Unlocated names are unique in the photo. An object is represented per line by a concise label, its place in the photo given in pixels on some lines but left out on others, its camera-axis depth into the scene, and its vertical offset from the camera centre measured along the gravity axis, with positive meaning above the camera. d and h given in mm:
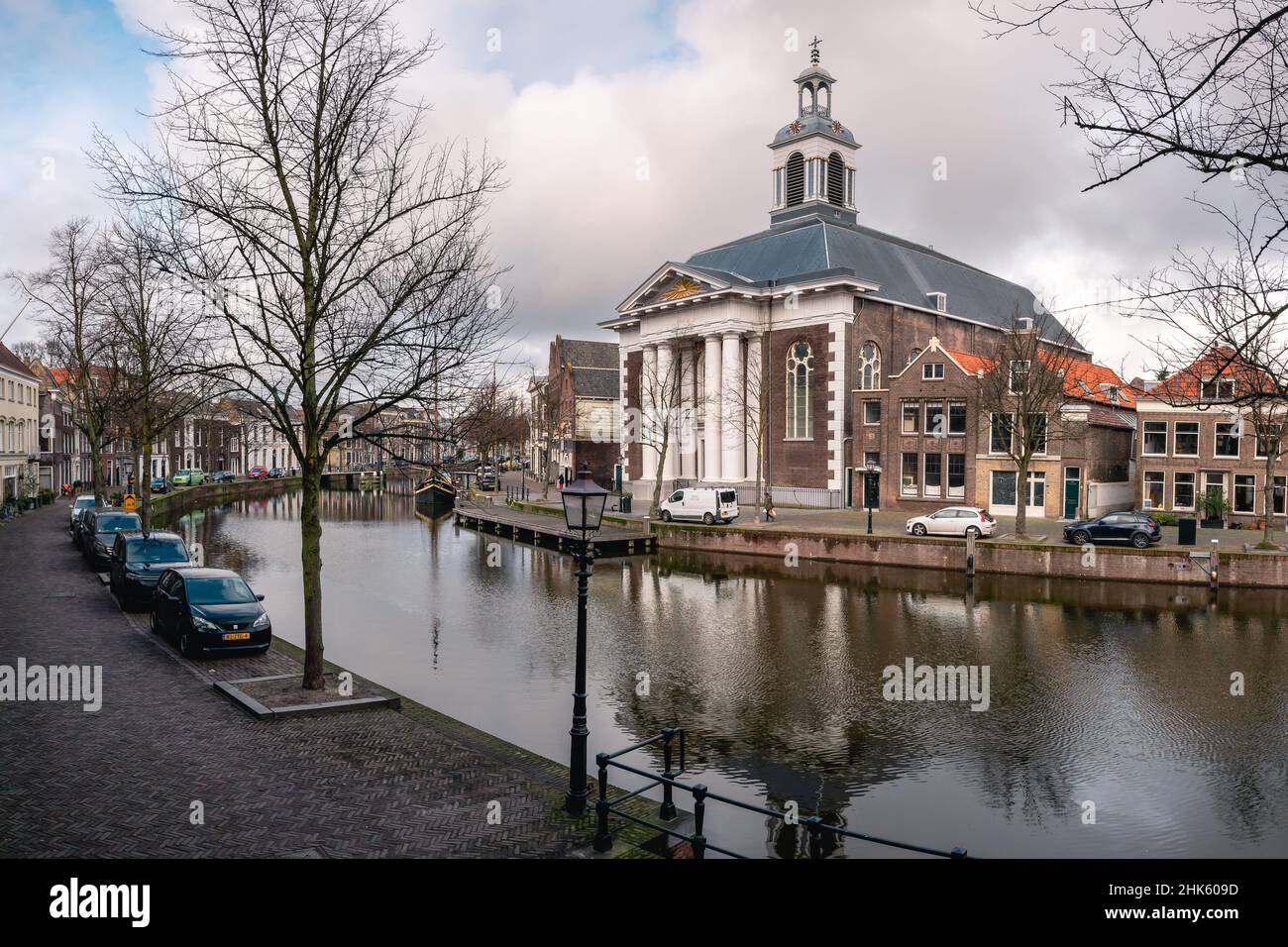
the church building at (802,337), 50750 +8382
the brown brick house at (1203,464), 39969 -51
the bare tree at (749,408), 52188 +3506
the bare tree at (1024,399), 36125 +2877
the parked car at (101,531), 28469 -2363
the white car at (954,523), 35062 -2557
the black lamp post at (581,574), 9602 -1344
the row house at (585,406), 80188 +5819
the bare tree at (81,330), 32906 +6003
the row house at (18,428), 52344 +2451
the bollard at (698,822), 8028 -3537
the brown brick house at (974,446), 42250 +898
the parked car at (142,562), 21609 -2623
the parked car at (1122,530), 30891 -2508
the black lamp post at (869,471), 41438 -375
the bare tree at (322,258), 13828 +3537
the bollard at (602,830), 8672 -3797
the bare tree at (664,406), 55906 +4107
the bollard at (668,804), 9633 -3906
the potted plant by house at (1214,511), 40000 -2335
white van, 42281 -2141
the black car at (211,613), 16688 -3058
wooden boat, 63094 -2962
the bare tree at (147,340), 13727 +3257
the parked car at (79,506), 38072 -2132
